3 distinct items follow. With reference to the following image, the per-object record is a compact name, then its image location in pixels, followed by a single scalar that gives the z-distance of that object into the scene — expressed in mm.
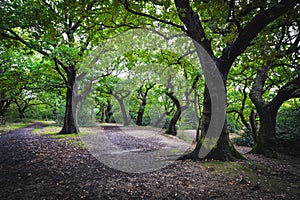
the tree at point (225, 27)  4367
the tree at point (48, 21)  5512
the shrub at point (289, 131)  8648
